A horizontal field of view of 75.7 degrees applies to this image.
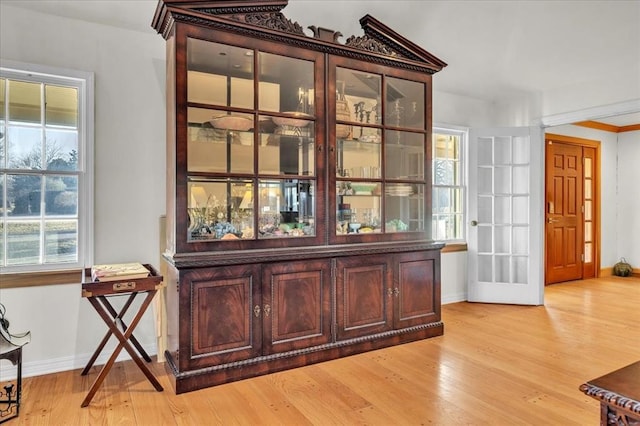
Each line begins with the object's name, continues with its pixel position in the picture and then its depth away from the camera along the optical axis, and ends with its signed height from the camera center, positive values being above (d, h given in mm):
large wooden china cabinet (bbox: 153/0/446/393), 2752 +153
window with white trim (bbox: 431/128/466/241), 5148 +338
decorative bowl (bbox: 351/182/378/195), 3492 +207
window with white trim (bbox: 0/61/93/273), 2918 +312
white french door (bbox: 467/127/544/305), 4992 -54
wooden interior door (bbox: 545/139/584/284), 6426 -4
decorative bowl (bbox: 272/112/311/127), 3158 +706
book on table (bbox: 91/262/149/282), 2529 -388
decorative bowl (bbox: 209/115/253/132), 2918 +638
